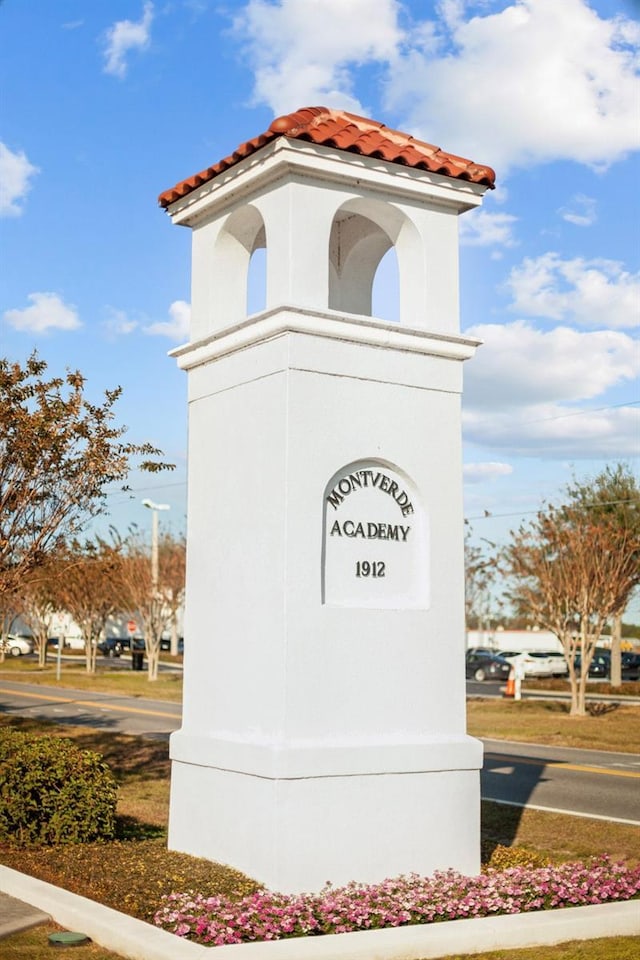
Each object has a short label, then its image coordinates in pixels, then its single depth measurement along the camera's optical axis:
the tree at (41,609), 49.22
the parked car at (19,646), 71.21
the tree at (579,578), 28.31
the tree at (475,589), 53.91
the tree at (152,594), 45.33
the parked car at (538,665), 53.94
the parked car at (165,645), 81.69
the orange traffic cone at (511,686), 36.94
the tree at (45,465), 13.14
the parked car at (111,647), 73.75
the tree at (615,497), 39.28
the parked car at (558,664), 54.06
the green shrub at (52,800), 9.21
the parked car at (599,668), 54.62
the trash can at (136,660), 53.03
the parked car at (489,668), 52.69
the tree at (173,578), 46.81
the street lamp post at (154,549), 45.92
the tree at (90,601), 47.25
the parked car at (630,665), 55.06
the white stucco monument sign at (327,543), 8.32
